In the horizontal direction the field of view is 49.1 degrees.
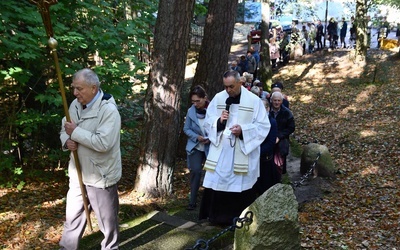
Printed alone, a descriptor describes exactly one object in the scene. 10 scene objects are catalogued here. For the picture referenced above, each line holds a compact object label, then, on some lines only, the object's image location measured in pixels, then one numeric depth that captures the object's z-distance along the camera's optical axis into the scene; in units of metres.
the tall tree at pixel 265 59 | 17.94
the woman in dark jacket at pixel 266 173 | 6.59
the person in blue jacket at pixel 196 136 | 6.20
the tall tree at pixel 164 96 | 6.72
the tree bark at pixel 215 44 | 9.61
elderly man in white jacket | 4.12
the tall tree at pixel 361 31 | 19.09
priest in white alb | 5.55
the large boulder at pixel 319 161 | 9.27
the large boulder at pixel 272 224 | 4.08
